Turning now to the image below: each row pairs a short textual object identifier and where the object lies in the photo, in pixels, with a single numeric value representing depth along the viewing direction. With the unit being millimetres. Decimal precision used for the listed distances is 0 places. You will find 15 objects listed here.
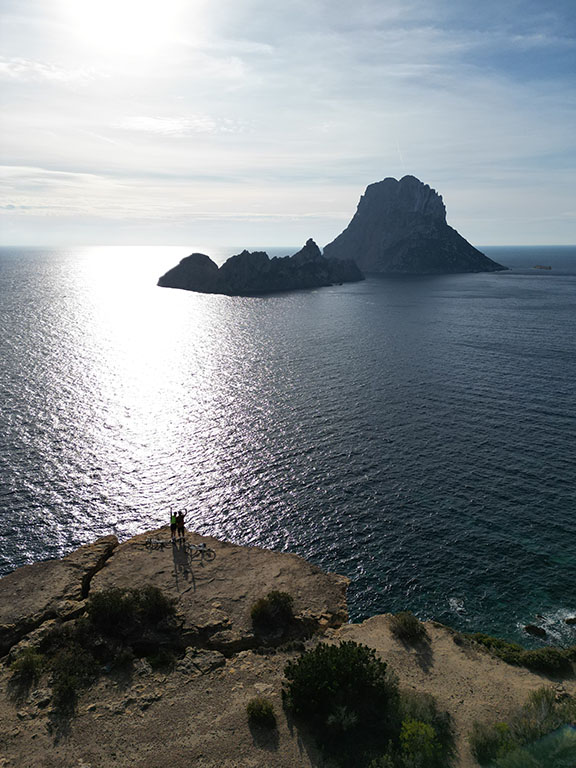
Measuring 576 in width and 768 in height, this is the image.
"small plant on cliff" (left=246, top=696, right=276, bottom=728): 22703
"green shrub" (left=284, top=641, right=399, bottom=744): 22344
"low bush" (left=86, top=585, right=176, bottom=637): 29391
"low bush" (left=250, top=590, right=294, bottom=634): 30562
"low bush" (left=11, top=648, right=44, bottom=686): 25531
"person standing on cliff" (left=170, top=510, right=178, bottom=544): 39000
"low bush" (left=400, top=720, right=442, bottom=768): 20062
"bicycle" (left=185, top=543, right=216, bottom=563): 37631
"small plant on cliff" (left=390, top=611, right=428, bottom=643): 29688
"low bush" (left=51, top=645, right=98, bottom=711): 24344
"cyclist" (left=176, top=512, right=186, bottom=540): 38962
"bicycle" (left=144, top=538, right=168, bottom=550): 39188
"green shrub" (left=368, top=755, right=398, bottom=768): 19812
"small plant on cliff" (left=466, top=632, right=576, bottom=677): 27516
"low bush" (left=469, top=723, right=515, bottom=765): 20562
